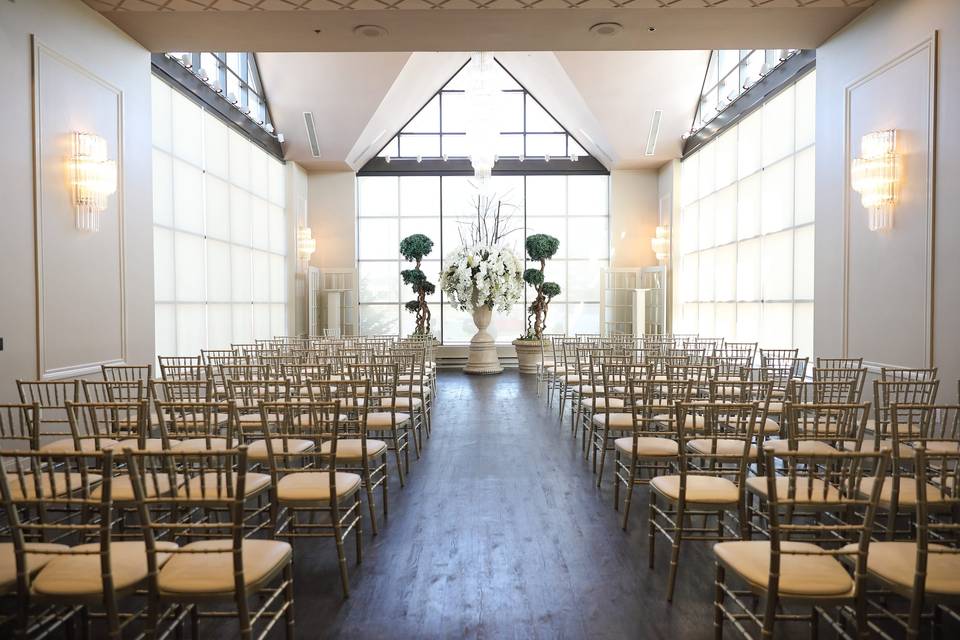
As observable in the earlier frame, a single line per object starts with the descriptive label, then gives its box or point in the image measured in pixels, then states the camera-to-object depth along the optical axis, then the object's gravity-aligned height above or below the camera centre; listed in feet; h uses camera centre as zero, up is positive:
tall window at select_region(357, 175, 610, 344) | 47.47 +5.80
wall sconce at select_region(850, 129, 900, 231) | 18.58 +3.71
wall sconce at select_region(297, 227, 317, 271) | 43.29 +4.00
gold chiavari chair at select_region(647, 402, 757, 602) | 9.82 -2.77
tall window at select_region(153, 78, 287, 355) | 26.30 +3.49
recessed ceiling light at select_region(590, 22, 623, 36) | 21.22 +8.96
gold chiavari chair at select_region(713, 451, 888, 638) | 6.73 -2.86
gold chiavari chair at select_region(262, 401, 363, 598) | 9.89 -2.78
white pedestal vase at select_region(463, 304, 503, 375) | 40.98 -2.98
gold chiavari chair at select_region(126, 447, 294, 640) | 6.84 -2.85
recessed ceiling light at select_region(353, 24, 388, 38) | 21.38 +8.95
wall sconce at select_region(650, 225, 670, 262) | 43.27 +4.12
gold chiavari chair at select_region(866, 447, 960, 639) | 6.68 -2.88
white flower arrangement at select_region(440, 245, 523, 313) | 36.47 +1.61
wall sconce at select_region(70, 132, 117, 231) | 18.69 +3.67
